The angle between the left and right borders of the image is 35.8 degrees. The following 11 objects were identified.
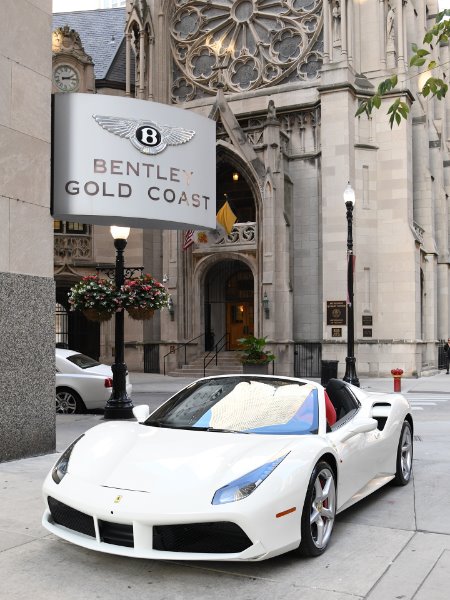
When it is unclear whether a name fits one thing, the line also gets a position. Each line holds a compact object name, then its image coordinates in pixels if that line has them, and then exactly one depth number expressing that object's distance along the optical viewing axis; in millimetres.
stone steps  28266
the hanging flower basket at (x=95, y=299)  12898
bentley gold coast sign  9711
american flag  28391
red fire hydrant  19625
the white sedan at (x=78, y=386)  14156
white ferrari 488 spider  4379
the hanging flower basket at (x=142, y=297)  13008
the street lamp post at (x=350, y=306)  18344
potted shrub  23141
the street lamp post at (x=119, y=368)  12570
